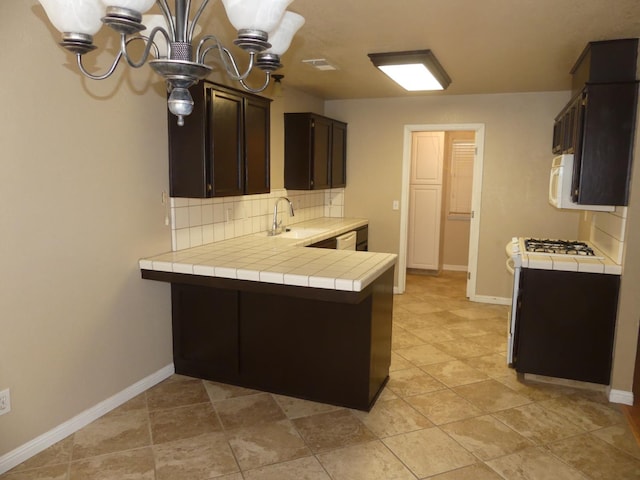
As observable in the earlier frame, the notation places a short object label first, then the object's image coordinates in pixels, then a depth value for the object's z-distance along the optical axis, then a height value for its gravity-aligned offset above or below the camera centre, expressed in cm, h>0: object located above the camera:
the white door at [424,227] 698 -70
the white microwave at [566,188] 329 -5
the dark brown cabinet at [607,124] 307 +36
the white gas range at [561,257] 320 -53
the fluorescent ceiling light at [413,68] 357 +85
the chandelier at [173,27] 125 +40
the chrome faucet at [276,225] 454 -47
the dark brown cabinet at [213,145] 324 +20
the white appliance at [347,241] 500 -68
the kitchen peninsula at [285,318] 287 -92
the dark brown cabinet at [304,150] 499 +26
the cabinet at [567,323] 322 -96
